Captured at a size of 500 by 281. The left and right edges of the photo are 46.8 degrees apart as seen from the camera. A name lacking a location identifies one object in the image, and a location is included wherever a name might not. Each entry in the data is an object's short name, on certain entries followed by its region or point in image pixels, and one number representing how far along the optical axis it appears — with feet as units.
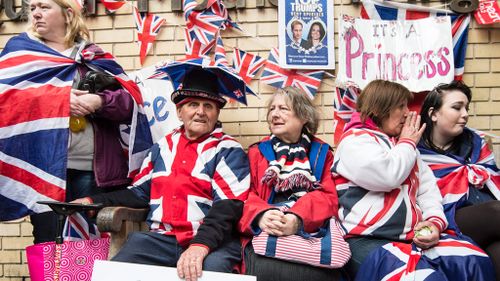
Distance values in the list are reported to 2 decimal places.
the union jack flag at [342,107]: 12.10
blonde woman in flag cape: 9.96
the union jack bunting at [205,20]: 12.16
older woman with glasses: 8.68
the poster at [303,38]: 12.17
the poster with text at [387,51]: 12.01
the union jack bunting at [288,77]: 12.21
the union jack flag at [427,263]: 8.31
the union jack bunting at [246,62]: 12.39
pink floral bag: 8.82
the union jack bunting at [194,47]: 12.37
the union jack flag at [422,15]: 12.00
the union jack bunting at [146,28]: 12.56
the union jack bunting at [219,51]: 12.25
